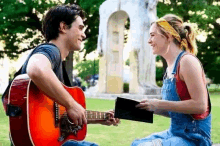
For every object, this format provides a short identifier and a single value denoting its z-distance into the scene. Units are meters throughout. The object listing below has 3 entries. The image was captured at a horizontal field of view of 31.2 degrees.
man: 2.14
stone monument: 17.36
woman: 2.57
